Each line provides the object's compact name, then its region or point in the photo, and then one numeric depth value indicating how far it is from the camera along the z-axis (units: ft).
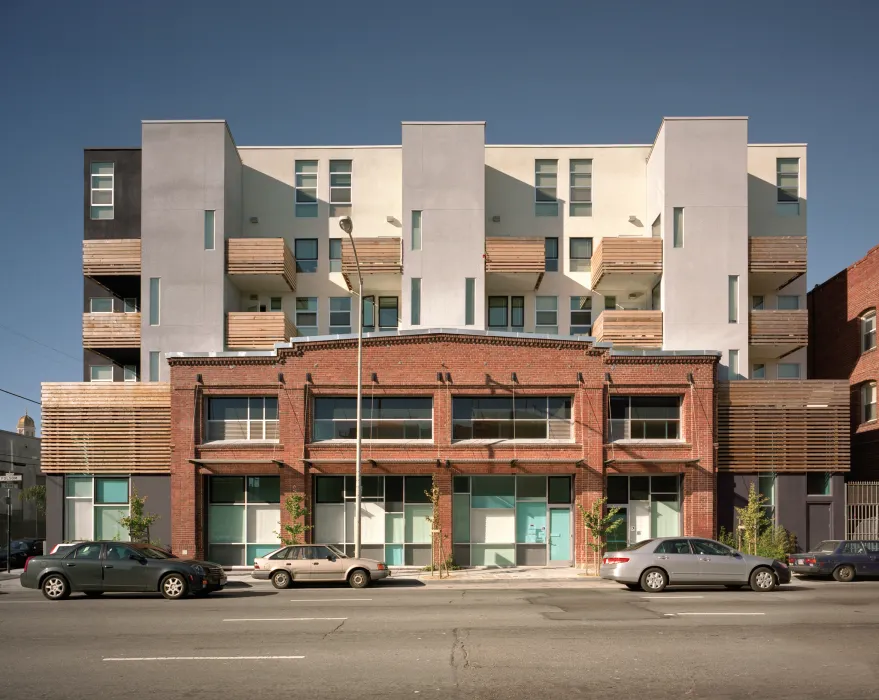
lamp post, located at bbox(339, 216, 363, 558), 84.28
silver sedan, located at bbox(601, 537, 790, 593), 67.67
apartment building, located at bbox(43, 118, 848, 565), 94.58
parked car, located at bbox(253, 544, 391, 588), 74.69
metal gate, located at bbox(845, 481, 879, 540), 96.68
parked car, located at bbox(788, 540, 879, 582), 79.51
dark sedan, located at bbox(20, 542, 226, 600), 64.34
